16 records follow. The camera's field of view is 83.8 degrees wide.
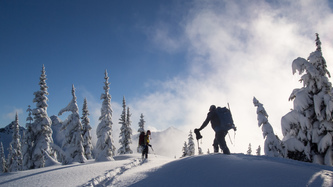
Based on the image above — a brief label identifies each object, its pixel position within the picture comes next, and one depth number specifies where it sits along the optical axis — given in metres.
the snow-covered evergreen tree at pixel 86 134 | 32.28
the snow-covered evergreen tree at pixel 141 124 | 43.83
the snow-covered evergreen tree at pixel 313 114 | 13.07
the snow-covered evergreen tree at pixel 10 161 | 48.90
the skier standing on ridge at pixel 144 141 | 14.82
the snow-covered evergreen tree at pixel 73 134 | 28.62
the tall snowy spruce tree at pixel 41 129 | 23.20
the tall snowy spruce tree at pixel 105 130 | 27.37
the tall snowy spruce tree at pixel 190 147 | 43.06
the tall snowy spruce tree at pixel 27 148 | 23.20
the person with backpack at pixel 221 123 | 8.03
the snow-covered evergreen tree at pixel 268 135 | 19.08
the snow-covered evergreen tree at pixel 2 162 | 50.95
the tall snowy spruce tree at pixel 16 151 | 43.72
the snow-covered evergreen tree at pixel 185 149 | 44.17
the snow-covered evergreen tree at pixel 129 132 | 38.46
